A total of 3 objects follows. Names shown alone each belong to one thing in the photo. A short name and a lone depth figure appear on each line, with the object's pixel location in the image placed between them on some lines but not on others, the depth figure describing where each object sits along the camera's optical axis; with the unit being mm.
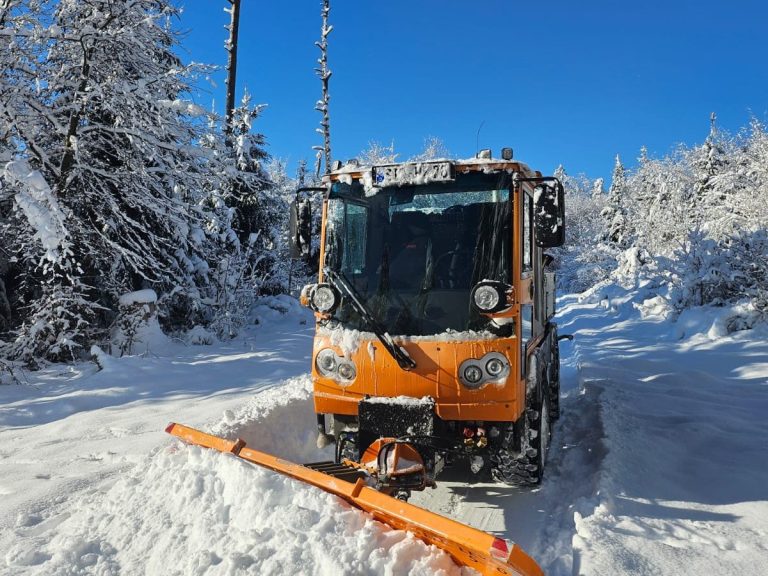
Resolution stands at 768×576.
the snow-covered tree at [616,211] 48812
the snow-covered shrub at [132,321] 10828
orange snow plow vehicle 4098
